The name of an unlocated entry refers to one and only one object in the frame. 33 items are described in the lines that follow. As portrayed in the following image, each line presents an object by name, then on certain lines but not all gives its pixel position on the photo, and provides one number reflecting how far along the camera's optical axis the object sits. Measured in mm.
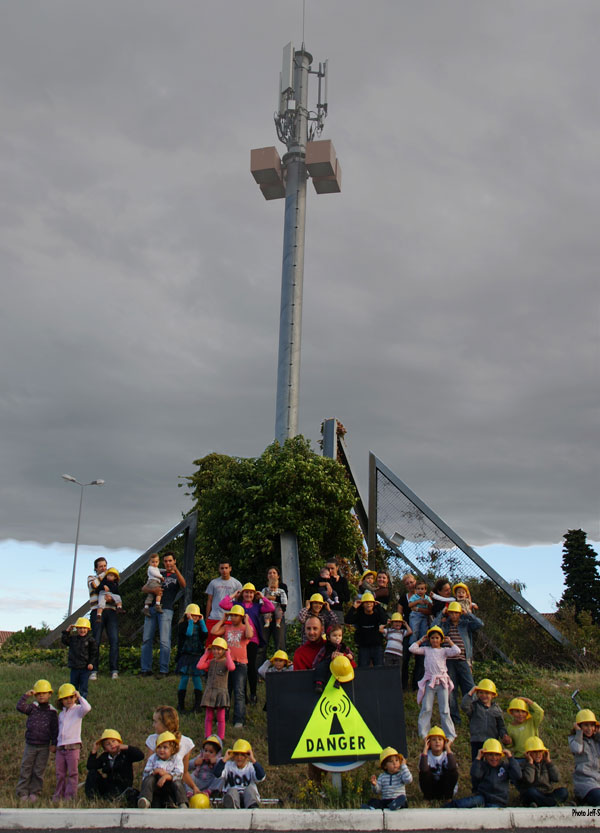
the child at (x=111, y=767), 7488
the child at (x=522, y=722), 8062
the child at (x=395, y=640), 10781
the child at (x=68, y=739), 7852
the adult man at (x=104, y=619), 12234
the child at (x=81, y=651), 10078
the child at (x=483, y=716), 8078
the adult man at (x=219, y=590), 11555
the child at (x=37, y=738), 7902
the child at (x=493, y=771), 7340
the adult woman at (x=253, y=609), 10516
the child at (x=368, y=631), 10391
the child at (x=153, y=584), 12867
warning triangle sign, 7320
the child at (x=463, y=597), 10516
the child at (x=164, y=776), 6951
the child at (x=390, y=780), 7070
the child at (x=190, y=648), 10453
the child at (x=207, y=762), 7668
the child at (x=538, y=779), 7322
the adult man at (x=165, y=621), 12797
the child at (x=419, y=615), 11156
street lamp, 29516
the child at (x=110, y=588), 12406
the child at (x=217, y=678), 8750
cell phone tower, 25141
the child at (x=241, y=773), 7123
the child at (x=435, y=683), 9000
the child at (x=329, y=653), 7684
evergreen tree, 25766
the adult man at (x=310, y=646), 8648
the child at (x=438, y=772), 7504
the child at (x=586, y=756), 7457
